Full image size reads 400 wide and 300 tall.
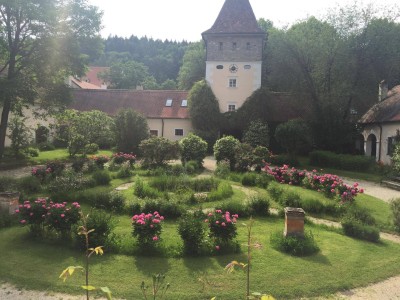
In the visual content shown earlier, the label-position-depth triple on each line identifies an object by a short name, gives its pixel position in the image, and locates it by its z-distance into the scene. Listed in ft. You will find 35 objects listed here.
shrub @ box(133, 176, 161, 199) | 38.09
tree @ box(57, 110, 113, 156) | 69.87
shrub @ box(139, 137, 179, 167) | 58.34
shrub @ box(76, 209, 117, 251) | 23.03
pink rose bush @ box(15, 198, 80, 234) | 24.49
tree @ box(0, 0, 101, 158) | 63.82
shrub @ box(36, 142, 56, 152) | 85.33
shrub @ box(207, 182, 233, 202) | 38.63
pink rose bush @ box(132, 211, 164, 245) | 22.81
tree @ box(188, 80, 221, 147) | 96.84
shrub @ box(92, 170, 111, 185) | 44.83
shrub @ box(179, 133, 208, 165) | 63.98
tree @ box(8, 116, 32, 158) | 70.05
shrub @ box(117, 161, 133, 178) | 50.98
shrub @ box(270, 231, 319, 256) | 23.81
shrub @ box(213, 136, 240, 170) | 60.75
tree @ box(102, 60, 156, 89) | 186.36
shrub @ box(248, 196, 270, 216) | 33.81
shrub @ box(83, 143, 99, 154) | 72.13
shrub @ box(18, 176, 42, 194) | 39.75
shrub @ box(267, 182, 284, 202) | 39.64
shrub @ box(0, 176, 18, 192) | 37.91
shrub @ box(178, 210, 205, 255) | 22.85
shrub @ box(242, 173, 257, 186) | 47.57
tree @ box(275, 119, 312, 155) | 72.33
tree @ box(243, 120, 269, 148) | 85.01
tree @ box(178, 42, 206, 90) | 145.28
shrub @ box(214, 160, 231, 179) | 53.14
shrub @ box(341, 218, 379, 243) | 27.86
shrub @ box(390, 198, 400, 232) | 31.24
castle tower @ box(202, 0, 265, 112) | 98.43
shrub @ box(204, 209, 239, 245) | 23.54
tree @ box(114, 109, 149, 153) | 75.15
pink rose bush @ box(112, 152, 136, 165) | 60.95
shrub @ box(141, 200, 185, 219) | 32.40
